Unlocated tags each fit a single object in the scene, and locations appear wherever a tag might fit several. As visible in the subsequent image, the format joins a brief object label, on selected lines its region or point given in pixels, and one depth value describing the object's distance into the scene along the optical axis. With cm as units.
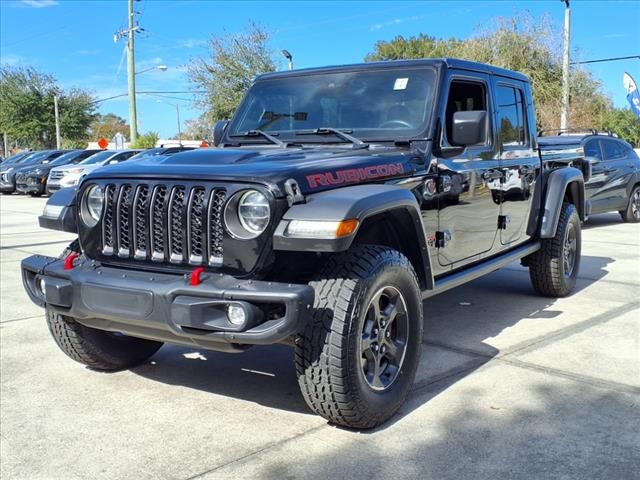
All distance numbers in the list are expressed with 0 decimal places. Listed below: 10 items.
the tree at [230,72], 3028
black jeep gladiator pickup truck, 307
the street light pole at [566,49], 2372
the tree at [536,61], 2934
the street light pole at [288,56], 2553
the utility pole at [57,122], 4424
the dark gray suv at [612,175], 1181
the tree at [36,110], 4475
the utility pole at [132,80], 3177
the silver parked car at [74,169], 1942
